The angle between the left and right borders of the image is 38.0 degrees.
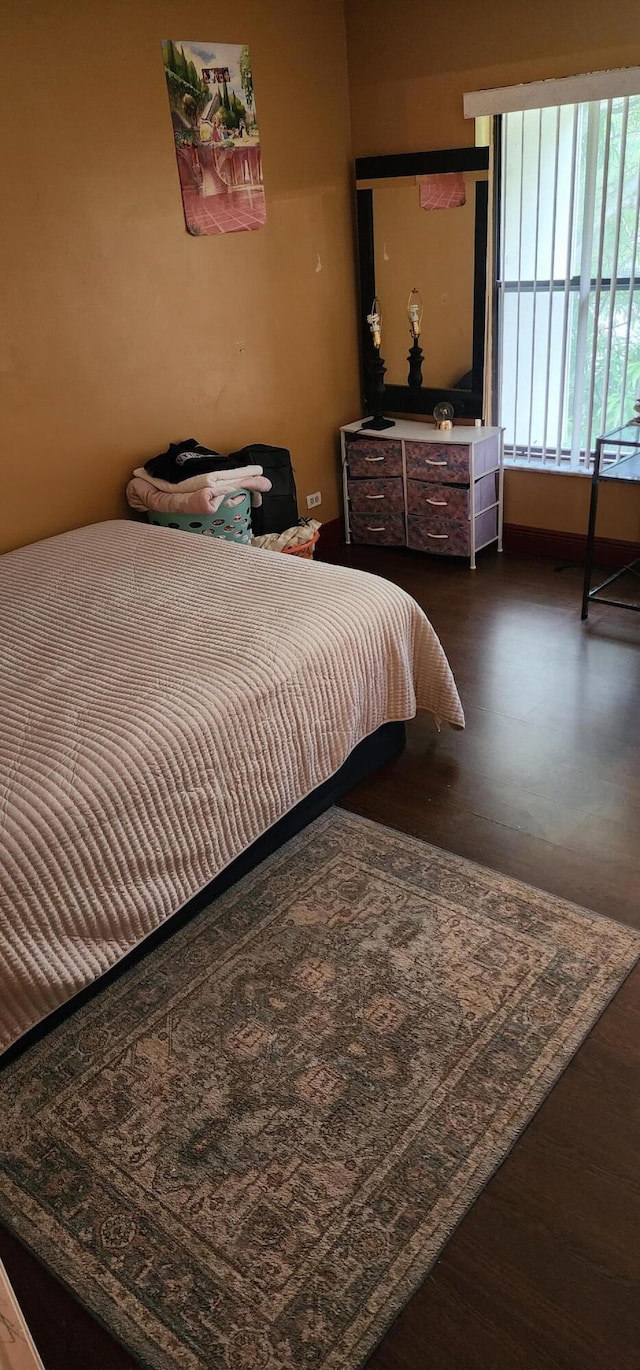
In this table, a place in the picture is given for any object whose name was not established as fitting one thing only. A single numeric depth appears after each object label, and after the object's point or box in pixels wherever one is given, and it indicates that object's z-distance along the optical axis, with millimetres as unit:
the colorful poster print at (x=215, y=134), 3506
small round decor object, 4352
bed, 1869
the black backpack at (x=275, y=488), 3879
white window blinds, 3621
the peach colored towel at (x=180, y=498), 3467
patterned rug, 1524
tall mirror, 4027
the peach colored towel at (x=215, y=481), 3496
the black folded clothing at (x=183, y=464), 3545
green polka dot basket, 3582
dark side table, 3383
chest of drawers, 4152
